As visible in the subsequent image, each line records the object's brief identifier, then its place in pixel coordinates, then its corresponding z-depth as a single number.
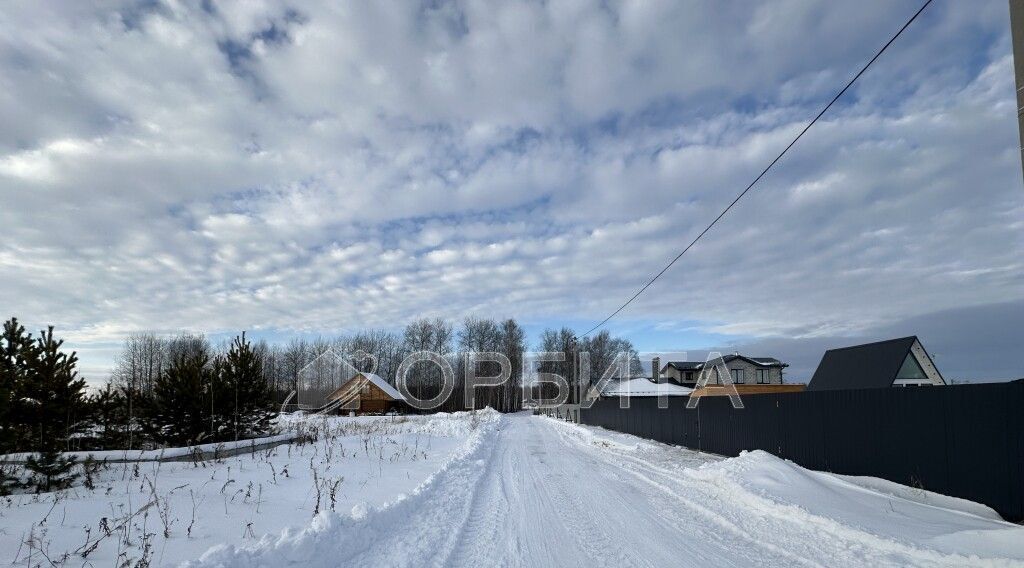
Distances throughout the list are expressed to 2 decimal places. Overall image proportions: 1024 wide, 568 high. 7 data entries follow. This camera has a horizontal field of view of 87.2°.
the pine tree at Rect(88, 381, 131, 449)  14.71
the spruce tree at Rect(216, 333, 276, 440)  19.97
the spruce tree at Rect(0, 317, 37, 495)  10.84
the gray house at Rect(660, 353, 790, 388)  60.78
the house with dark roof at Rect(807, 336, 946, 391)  31.16
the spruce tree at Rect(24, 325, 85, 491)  11.59
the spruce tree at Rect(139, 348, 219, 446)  18.22
